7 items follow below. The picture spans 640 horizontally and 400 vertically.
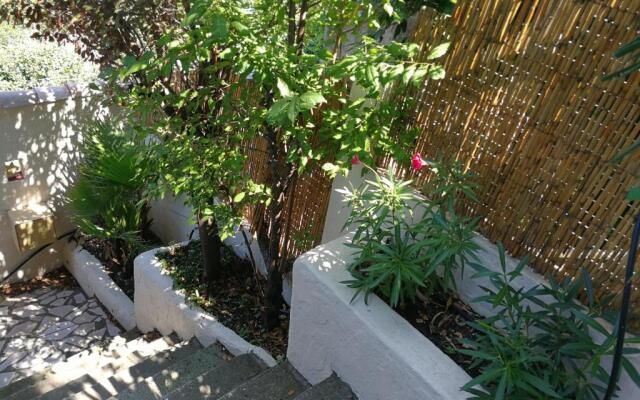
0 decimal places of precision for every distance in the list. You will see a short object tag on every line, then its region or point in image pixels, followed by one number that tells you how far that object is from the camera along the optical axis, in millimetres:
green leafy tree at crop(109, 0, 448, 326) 2301
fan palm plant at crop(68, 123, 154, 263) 4484
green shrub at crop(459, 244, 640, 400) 1933
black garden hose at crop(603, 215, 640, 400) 1617
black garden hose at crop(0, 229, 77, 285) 5255
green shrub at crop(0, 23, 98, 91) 4949
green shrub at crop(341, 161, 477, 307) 2354
